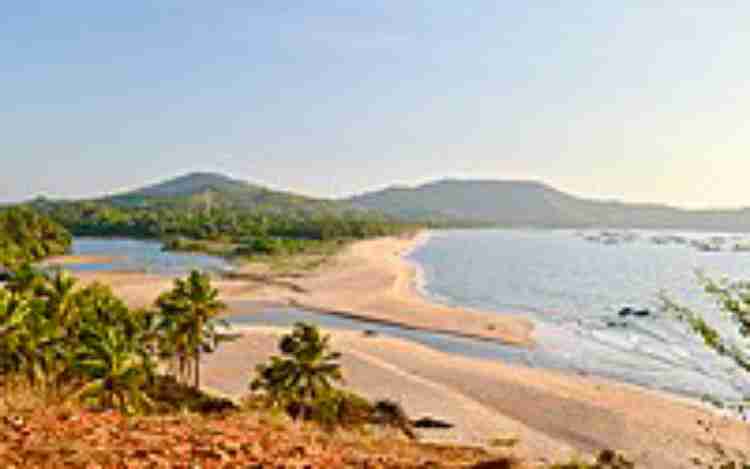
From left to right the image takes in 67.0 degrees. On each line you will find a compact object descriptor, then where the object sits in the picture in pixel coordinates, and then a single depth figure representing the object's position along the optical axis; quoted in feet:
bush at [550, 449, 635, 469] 37.81
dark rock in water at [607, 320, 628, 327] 247.50
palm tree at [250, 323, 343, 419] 106.52
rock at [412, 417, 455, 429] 115.14
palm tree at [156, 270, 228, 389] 129.49
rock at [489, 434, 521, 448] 104.68
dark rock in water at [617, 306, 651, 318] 270.05
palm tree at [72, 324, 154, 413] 72.74
